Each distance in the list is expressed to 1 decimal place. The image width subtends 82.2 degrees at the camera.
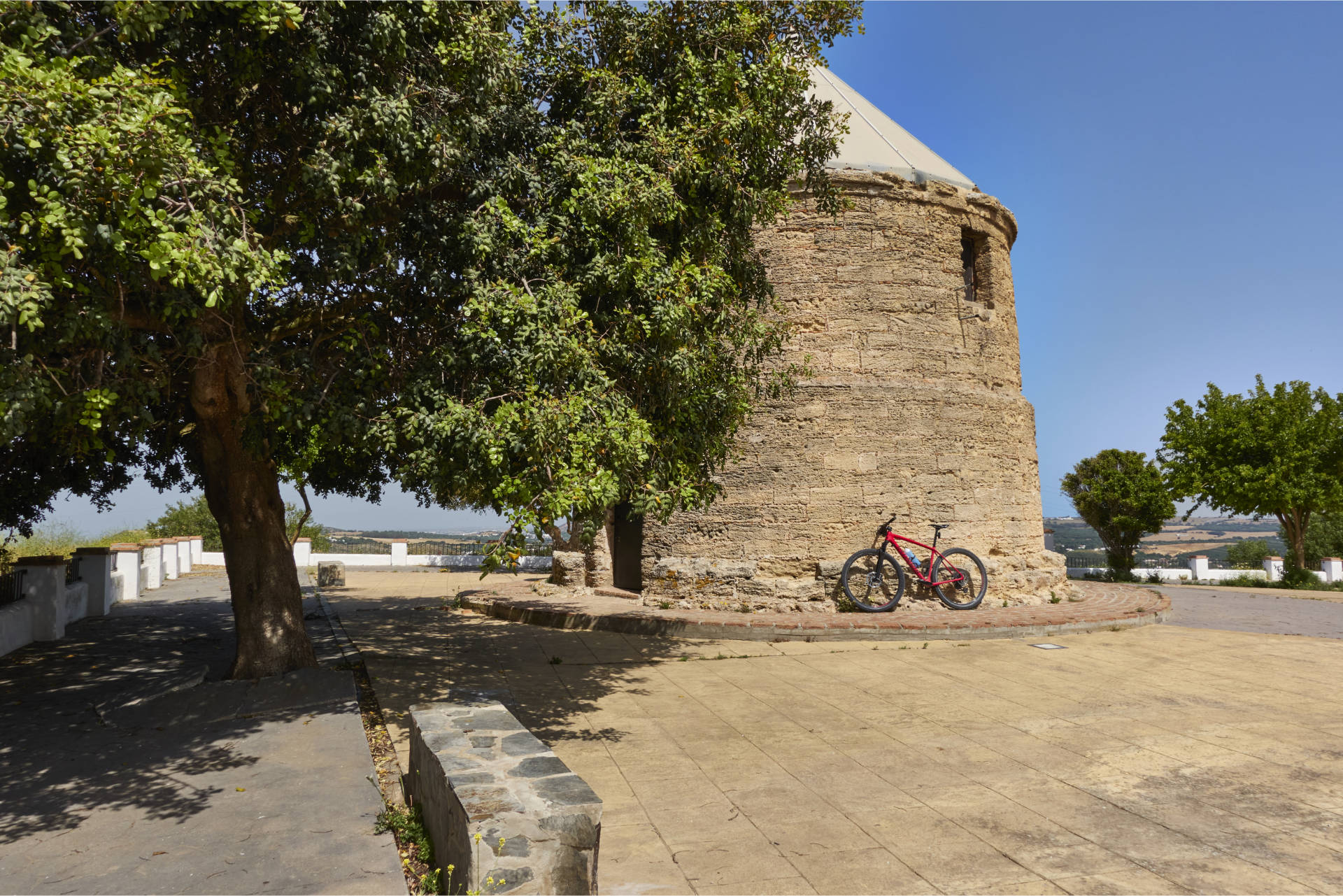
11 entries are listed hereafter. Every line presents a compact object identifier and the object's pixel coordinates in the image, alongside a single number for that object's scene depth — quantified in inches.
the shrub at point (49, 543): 707.6
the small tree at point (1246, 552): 1279.5
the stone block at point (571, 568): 540.1
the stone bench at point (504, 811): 105.4
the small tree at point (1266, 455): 768.9
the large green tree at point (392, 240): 156.8
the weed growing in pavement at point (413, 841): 128.0
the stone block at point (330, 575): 698.8
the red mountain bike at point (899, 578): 418.0
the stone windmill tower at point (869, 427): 433.1
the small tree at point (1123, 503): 815.1
